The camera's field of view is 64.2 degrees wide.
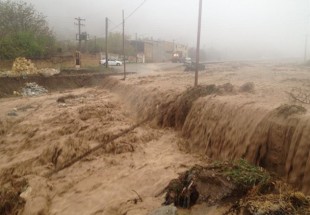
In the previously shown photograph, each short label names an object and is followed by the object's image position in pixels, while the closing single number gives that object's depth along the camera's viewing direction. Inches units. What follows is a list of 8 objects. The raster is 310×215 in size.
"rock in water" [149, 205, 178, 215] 147.0
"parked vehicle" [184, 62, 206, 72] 916.8
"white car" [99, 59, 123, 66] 1430.5
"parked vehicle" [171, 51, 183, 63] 1637.4
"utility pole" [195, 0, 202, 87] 349.6
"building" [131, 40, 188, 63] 1896.7
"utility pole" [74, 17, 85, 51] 1284.2
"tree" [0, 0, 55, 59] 1088.1
